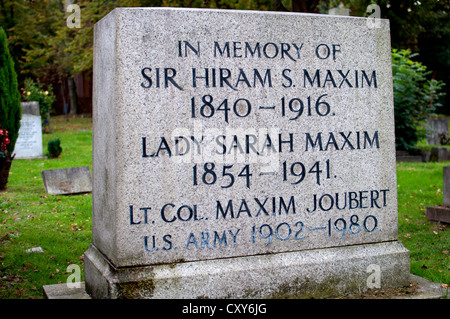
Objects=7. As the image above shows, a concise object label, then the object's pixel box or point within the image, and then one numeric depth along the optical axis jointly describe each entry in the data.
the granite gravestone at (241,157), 3.62
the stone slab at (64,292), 3.97
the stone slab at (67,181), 9.44
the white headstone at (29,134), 15.11
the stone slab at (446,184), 7.31
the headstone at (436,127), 18.23
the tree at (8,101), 10.11
